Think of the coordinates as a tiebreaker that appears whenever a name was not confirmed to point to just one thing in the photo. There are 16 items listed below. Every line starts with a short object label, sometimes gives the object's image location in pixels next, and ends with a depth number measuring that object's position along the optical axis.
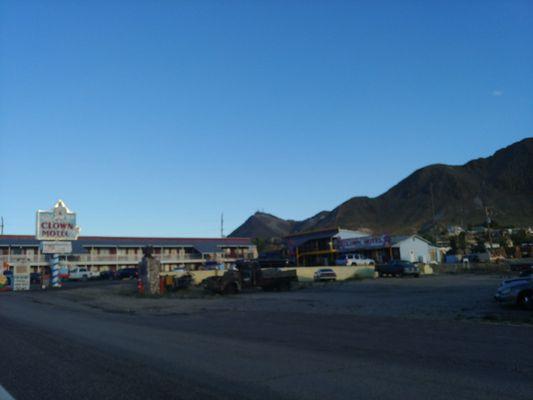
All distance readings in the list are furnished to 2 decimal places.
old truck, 34.06
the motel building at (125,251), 74.06
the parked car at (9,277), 49.32
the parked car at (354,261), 60.95
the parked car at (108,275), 63.84
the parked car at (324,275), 48.00
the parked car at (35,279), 59.69
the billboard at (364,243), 67.31
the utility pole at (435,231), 123.41
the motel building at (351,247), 70.12
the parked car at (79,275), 63.44
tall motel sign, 48.72
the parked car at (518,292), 18.97
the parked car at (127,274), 61.25
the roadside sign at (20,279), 46.66
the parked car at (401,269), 49.94
